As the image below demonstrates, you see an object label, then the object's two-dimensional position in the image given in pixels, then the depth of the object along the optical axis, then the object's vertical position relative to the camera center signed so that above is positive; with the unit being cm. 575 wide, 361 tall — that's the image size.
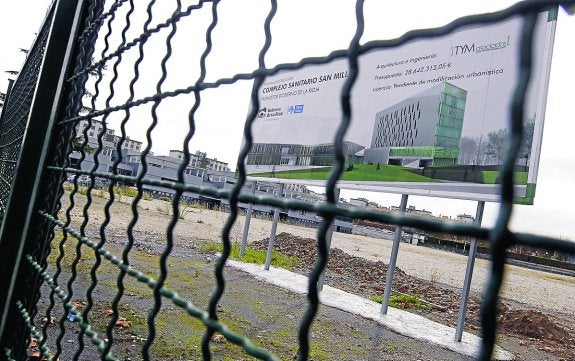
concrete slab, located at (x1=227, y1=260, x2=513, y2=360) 437 -99
